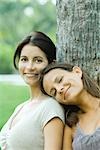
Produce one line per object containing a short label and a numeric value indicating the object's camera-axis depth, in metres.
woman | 2.82
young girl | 2.77
